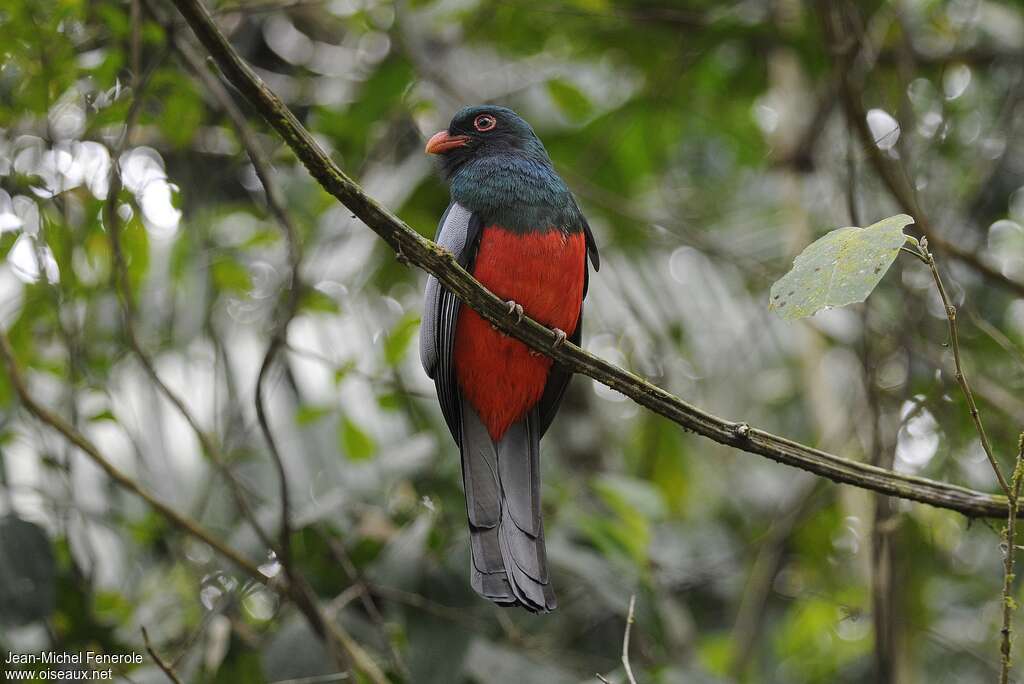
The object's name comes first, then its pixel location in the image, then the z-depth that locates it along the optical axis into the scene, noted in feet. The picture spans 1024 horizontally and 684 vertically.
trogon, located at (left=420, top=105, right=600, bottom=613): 20.30
